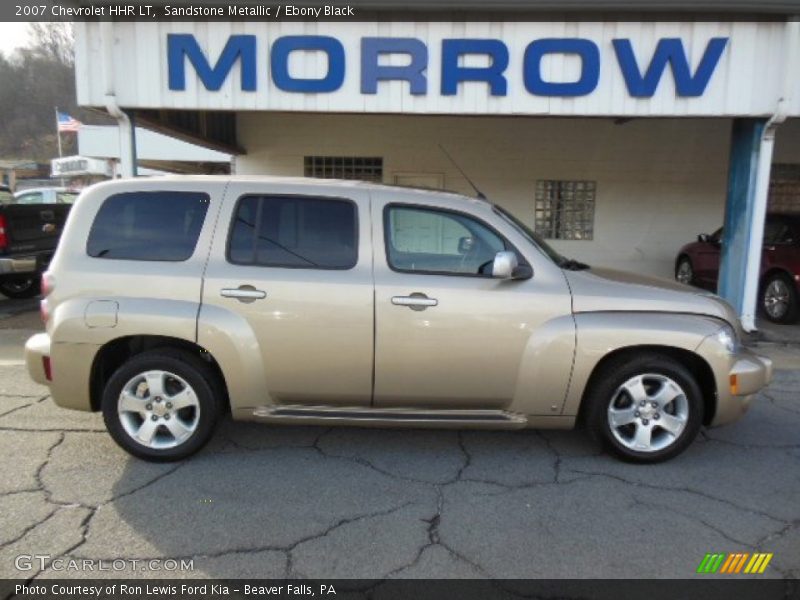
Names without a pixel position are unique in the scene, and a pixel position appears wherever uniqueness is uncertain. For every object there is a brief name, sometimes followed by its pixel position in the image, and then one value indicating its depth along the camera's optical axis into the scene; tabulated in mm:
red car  8164
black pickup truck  8141
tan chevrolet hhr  3562
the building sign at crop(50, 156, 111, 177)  29656
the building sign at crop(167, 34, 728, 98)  6641
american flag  28453
